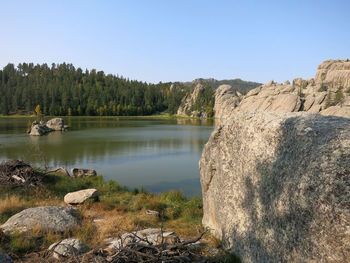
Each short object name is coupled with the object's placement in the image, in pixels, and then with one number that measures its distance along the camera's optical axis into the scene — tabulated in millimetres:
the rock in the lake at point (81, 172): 18031
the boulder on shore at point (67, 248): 5805
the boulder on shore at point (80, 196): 11445
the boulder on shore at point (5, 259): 4945
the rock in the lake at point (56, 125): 58469
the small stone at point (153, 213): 10082
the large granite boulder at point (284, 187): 3467
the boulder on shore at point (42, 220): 7621
